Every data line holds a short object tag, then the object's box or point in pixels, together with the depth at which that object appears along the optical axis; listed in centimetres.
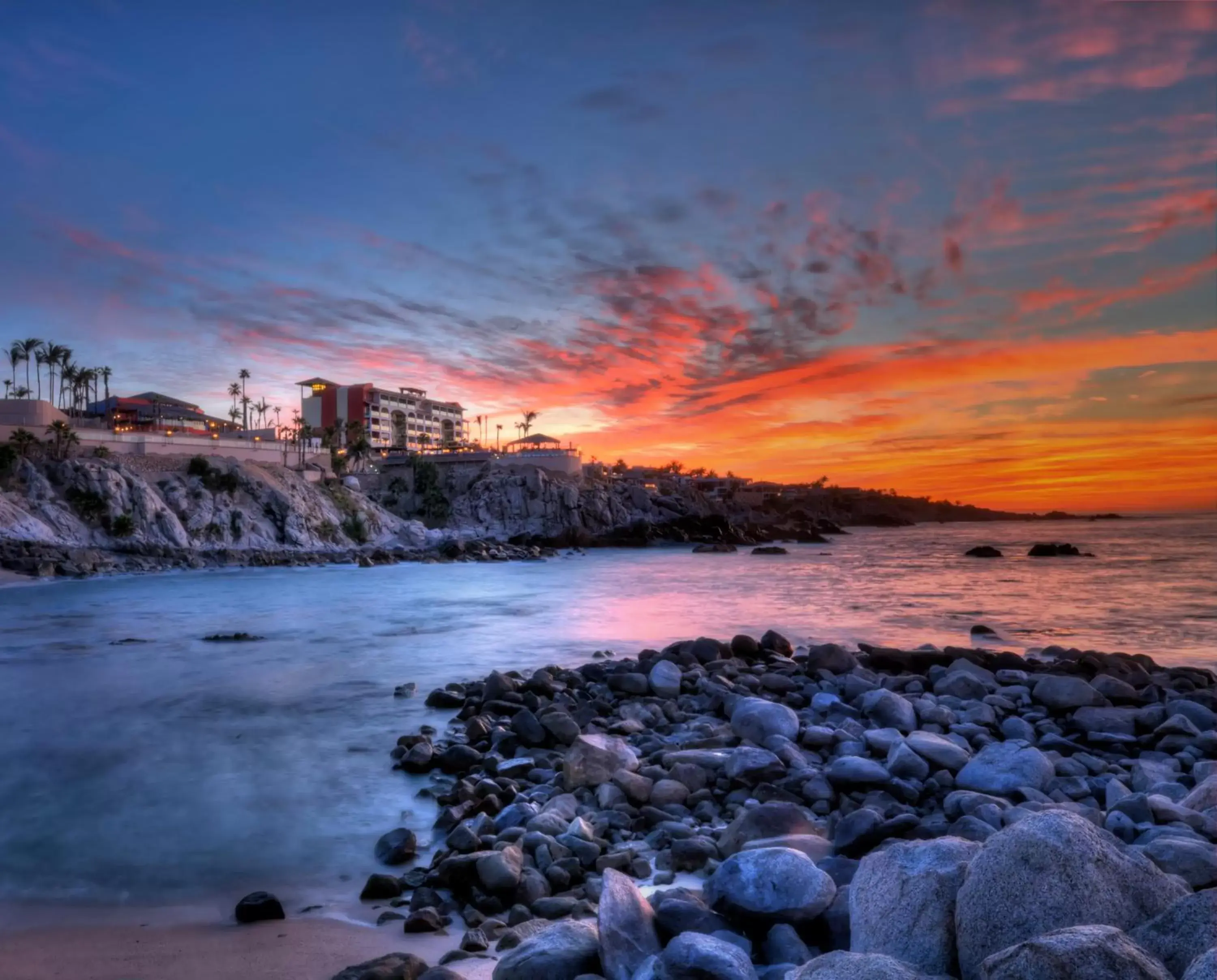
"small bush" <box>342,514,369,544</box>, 6856
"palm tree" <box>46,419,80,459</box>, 5409
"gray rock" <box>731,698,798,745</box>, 868
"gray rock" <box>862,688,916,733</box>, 927
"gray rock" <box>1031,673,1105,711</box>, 1009
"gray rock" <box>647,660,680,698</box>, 1134
